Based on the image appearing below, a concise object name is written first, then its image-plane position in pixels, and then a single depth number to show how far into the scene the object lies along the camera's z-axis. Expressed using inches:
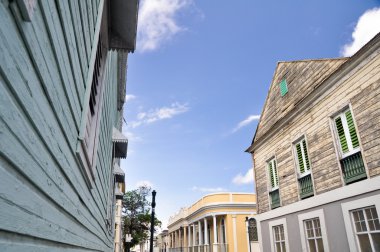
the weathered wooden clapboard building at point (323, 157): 292.0
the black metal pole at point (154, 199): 557.6
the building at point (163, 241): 2034.9
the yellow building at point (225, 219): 947.3
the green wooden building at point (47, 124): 48.0
